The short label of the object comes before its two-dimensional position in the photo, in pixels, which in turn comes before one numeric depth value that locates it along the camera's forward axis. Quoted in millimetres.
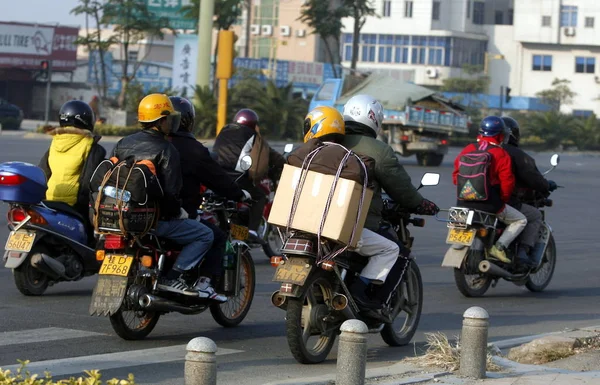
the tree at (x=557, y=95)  93188
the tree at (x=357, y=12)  60500
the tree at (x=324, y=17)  60312
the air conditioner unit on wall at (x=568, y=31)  100494
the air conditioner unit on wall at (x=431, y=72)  100562
